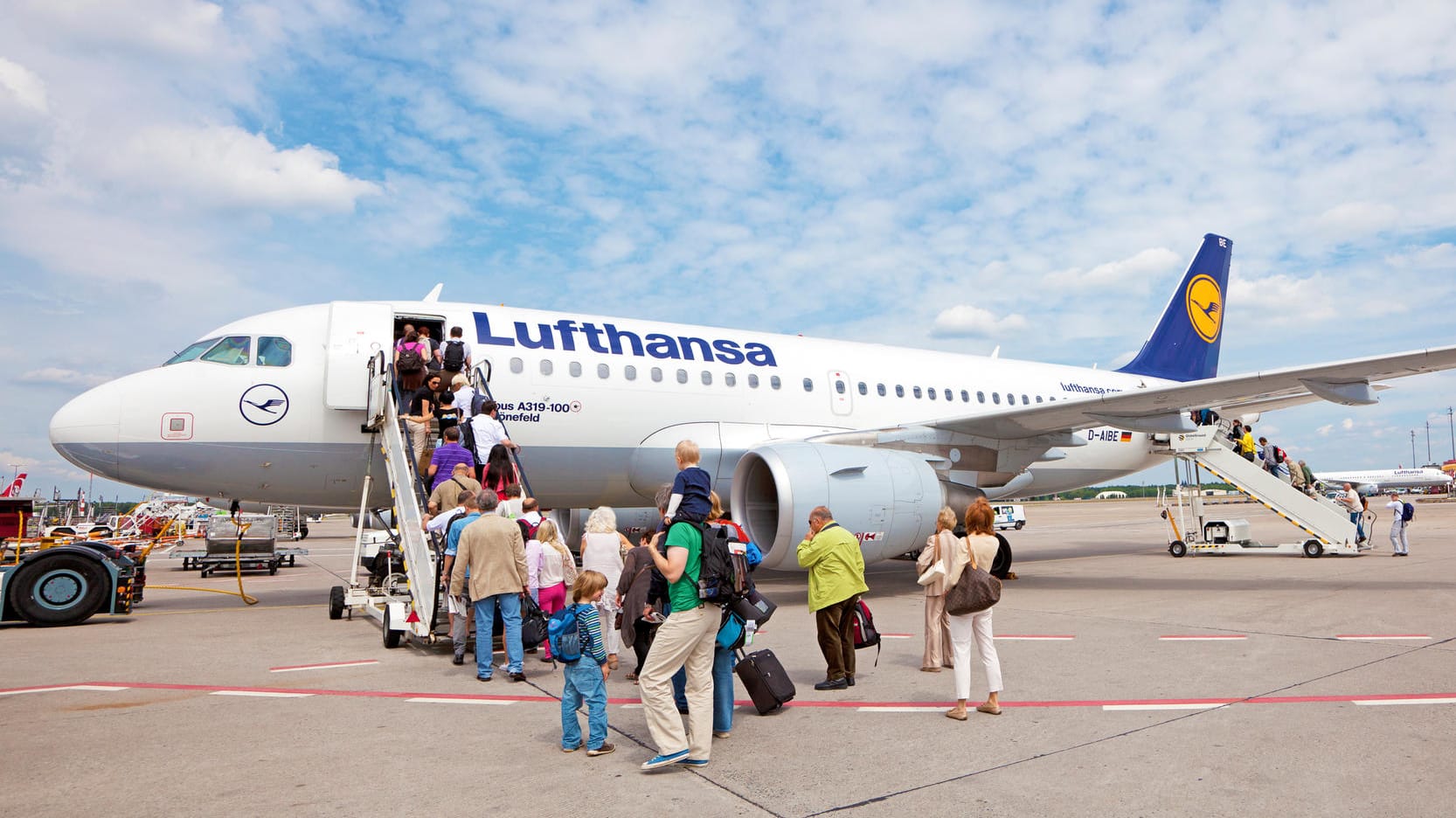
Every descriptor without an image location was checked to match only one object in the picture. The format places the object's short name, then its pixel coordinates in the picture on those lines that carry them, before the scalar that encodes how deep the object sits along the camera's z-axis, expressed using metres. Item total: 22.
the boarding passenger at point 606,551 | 6.90
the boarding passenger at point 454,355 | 10.24
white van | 31.03
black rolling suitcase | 5.38
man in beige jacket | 6.59
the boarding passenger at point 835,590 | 6.23
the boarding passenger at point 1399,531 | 16.59
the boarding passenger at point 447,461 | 8.74
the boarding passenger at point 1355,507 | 17.36
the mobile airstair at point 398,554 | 7.77
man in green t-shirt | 4.43
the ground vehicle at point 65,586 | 9.85
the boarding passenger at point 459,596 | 7.09
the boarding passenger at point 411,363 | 9.78
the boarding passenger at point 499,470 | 8.51
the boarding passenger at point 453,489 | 8.29
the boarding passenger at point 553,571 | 6.61
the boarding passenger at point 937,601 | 6.46
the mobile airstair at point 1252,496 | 16.59
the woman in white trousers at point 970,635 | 5.34
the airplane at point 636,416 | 9.70
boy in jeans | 4.71
